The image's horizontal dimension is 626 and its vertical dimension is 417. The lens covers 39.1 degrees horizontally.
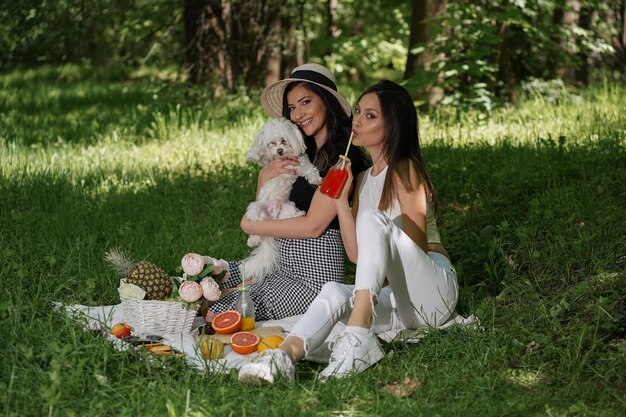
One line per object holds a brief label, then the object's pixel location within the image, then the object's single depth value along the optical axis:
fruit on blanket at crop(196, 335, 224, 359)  4.11
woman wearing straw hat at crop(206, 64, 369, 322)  4.73
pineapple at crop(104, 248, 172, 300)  4.50
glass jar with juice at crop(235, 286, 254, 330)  4.60
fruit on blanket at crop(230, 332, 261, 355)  4.25
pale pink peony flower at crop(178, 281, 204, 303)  4.49
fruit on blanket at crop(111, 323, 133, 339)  4.30
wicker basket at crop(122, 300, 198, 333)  4.43
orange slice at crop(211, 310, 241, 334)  4.50
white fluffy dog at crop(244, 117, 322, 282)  4.68
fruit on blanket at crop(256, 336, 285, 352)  4.25
